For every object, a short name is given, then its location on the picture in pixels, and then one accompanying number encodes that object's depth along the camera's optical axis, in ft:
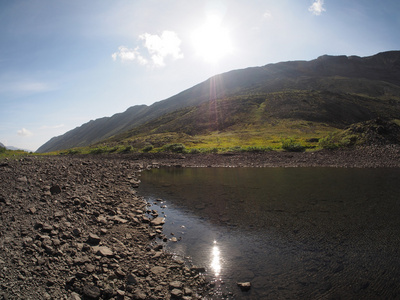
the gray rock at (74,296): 22.64
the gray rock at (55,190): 50.21
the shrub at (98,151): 250.06
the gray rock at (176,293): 25.34
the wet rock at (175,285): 26.81
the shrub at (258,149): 192.20
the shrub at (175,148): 219.43
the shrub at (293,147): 185.45
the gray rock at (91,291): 23.67
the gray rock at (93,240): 34.10
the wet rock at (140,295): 24.42
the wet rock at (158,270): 29.83
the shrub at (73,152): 277.23
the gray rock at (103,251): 31.27
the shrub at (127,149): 233.96
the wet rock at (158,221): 47.49
